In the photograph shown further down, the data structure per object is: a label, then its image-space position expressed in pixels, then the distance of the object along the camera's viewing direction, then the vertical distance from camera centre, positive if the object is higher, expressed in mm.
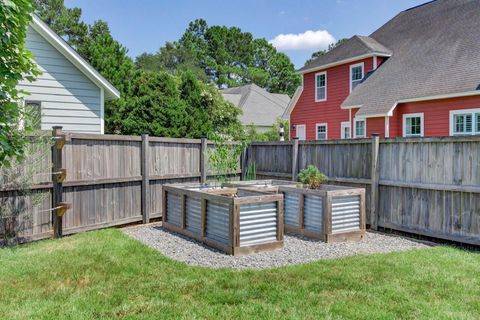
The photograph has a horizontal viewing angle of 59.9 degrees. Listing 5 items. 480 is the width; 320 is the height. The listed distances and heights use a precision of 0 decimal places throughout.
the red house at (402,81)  13359 +2689
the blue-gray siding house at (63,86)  9242 +1489
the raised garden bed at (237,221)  6004 -1072
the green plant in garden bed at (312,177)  7715 -486
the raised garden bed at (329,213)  6848 -1066
